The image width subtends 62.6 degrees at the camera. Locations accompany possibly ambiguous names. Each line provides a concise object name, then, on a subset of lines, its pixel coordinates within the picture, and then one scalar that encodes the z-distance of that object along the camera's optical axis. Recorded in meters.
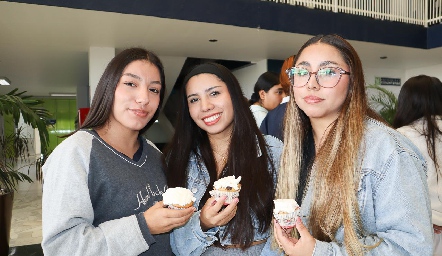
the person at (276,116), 3.21
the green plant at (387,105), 9.09
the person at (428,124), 2.76
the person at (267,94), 4.19
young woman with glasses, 1.30
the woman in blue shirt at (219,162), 1.92
